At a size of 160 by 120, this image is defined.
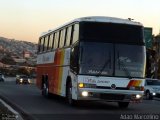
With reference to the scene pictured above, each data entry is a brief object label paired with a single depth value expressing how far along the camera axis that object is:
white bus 15.84
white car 30.45
